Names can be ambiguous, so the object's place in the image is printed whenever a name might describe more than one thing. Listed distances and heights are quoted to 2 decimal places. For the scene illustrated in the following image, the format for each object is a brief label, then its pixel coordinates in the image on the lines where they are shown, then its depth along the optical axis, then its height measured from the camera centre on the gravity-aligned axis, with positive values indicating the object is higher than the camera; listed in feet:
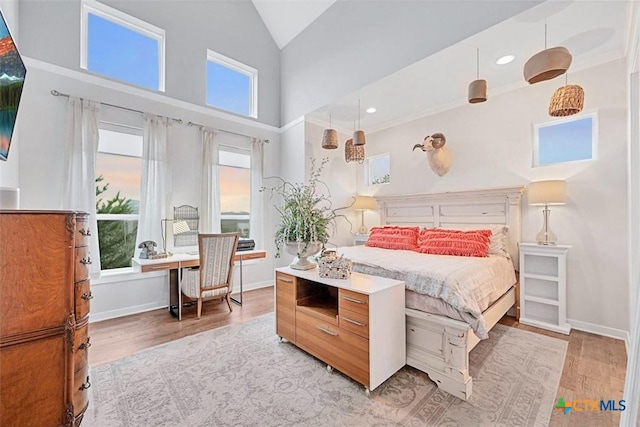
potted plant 7.84 -0.45
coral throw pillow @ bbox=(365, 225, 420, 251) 11.62 -1.04
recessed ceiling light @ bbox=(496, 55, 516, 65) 9.40 +5.61
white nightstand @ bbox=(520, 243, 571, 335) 9.27 -2.64
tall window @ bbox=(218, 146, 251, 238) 14.56 +1.44
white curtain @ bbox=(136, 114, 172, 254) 11.59 +1.50
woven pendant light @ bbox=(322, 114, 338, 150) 13.23 +3.78
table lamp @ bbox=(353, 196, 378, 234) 15.55 +0.70
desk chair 10.34 -2.27
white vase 7.97 -1.10
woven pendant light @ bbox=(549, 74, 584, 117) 8.34 +3.65
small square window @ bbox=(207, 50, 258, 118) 14.49 +7.47
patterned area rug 5.33 -4.08
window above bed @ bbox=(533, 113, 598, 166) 9.54 +2.83
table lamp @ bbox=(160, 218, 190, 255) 12.01 -0.60
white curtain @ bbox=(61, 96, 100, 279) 9.97 +2.00
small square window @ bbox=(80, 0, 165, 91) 10.91 +7.42
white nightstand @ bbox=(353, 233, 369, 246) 15.54 -1.41
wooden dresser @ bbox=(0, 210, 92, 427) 3.77 -1.58
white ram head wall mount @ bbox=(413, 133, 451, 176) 12.76 +3.12
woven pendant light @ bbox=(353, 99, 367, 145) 12.88 +3.74
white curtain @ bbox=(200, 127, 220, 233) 13.24 +1.43
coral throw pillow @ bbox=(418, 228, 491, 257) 9.77 -1.07
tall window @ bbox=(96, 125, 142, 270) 11.12 +0.95
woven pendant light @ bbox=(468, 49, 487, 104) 8.52 +4.00
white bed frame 6.05 -1.77
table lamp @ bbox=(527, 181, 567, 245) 9.28 +0.63
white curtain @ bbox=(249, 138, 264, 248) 15.40 +1.15
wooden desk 9.92 -1.95
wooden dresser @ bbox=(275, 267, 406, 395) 5.93 -2.73
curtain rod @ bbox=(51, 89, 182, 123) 9.84 +4.53
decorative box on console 7.08 -1.41
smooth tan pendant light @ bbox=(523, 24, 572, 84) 6.71 +3.90
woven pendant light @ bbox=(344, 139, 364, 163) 14.84 +3.53
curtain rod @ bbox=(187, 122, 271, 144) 13.13 +4.49
